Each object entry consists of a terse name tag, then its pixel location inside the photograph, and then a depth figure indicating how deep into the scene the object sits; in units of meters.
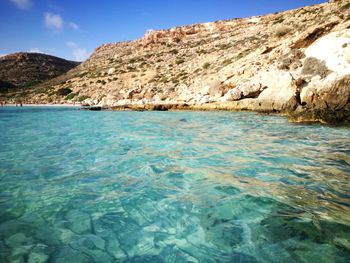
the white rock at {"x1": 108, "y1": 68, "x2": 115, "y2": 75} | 47.75
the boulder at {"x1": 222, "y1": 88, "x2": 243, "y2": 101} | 20.86
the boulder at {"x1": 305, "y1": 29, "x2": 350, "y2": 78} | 15.27
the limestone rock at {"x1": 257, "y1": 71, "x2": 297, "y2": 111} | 16.52
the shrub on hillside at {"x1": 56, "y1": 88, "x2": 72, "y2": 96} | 43.34
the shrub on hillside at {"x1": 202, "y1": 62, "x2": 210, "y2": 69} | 35.88
